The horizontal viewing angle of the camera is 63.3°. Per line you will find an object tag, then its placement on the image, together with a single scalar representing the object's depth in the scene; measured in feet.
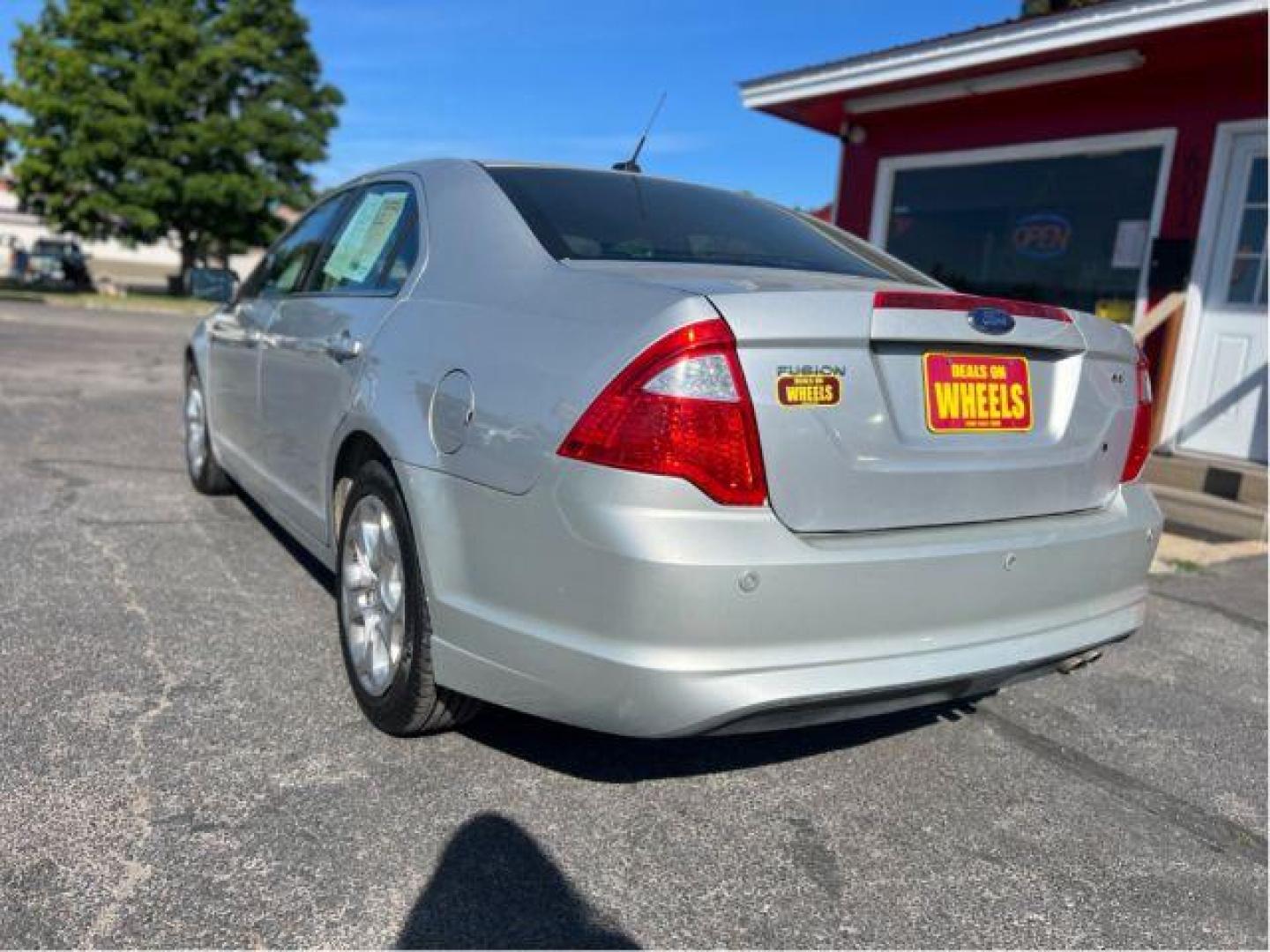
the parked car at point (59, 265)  107.55
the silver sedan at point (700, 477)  6.62
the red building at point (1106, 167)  23.04
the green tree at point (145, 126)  99.14
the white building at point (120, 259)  154.61
